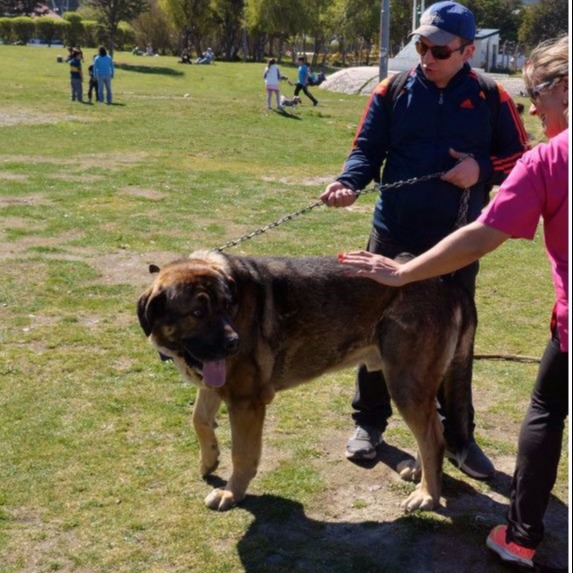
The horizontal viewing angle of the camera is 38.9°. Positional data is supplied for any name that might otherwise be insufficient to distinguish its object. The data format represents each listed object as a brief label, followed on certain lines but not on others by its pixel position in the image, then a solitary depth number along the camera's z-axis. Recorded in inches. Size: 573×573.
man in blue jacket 179.9
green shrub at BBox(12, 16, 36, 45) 3070.9
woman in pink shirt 130.7
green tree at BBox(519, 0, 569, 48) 3117.6
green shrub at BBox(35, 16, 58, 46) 3105.3
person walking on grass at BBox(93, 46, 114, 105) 1174.3
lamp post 1007.6
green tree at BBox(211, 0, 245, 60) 2925.7
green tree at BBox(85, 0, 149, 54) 2177.7
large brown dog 175.6
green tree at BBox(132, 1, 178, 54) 3046.3
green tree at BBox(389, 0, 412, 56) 3105.3
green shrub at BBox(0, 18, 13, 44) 3056.1
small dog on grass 1267.2
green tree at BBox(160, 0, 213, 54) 2662.4
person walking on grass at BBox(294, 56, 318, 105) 1291.8
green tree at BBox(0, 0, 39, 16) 3457.2
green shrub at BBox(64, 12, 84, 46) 3046.3
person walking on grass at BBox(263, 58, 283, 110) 1136.3
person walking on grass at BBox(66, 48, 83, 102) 1202.0
